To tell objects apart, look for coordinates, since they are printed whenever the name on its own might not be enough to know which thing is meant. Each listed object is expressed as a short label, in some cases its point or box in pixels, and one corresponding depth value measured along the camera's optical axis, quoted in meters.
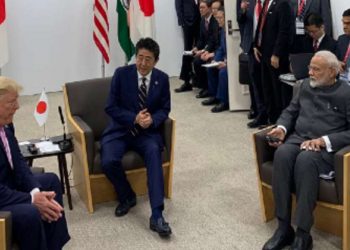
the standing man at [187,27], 7.28
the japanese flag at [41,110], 3.85
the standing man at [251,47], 5.63
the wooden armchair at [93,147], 3.64
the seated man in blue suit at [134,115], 3.61
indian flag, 7.27
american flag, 7.14
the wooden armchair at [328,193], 2.94
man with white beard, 3.02
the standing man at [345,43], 4.81
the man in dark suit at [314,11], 5.41
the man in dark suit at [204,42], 6.57
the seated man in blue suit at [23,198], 2.57
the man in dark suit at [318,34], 4.94
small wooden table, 3.54
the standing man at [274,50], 5.18
